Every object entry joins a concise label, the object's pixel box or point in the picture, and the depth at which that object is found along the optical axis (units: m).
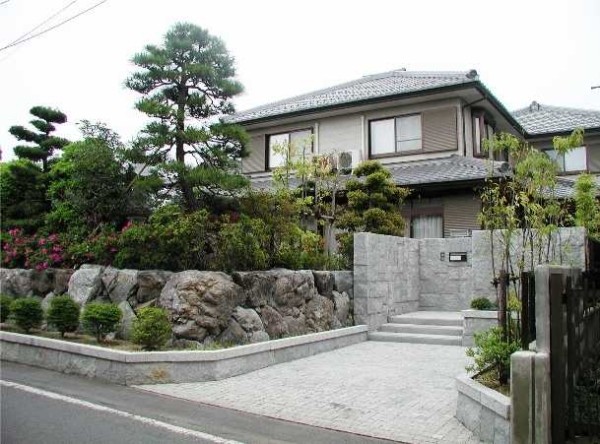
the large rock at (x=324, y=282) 10.16
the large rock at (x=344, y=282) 10.60
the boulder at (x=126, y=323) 8.34
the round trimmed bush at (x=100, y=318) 7.70
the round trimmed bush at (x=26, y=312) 8.59
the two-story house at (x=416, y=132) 15.19
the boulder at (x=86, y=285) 9.01
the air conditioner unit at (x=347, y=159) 17.47
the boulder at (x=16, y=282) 10.47
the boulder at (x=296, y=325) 9.24
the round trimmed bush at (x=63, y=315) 8.21
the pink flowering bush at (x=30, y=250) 10.29
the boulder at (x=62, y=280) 9.66
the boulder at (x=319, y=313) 9.77
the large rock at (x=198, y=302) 7.73
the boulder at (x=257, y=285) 8.61
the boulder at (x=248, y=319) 8.30
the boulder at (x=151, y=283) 8.34
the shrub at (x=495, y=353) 5.10
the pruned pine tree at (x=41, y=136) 12.50
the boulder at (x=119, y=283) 8.62
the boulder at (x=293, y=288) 9.23
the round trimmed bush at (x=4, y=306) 9.42
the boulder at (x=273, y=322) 8.82
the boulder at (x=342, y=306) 10.42
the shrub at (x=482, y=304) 9.89
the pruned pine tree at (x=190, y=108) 9.65
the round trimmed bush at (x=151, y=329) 7.07
